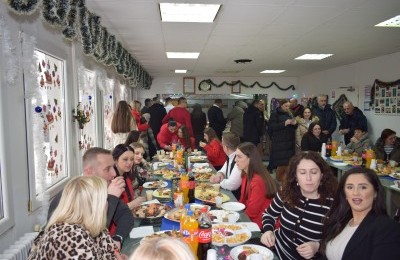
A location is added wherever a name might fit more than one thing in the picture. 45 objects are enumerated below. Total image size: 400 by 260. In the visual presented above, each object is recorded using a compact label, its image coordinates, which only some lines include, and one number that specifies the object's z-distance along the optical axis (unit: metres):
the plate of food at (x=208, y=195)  2.97
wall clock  12.45
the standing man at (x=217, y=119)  9.32
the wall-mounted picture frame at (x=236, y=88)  12.64
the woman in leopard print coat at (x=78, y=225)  1.54
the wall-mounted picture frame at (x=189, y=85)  12.56
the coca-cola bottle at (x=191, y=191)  2.91
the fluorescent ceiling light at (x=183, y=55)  7.20
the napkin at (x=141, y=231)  2.24
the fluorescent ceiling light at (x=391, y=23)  4.36
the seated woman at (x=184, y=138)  6.36
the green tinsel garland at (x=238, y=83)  12.44
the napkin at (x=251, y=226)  2.34
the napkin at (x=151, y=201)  2.93
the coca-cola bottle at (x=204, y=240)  1.73
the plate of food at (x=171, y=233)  1.94
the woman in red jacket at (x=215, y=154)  5.71
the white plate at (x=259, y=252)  1.88
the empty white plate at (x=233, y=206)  2.75
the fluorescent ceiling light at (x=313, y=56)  7.54
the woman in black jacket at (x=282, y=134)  6.55
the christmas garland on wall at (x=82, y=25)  2.32
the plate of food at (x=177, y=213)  2.43
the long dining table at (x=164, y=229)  2.01
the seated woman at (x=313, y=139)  5.96
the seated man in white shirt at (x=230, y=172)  3.51
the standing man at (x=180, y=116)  7.12
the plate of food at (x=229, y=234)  2.04
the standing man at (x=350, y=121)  7.19
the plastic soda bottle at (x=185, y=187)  2.90
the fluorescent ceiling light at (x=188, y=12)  3.74
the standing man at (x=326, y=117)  7.50
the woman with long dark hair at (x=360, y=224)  1.73
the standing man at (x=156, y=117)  8.01
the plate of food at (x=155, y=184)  3.60
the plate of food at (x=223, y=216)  2.46
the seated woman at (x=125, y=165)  3.16
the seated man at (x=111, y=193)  2.26
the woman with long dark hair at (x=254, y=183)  2.93
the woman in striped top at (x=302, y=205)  2.21
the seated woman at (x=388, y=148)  5.15
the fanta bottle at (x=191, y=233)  1.72
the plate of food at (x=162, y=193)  3.18
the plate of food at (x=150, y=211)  2.53
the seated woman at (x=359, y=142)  5.97
